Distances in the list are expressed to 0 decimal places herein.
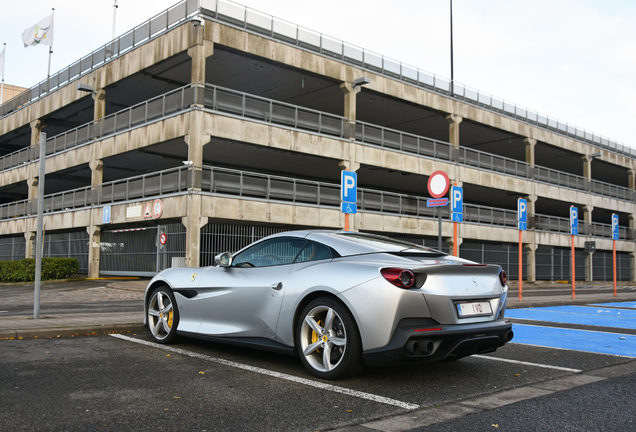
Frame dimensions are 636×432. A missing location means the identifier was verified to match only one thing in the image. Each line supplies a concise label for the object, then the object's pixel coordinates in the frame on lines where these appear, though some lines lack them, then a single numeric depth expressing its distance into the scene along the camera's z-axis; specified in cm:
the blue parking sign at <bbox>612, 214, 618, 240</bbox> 2355
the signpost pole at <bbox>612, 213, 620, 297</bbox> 2355
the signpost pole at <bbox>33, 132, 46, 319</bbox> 902
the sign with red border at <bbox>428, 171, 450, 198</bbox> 1136
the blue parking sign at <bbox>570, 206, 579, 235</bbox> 2023
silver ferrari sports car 476
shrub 2592
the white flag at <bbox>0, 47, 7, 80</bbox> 4229
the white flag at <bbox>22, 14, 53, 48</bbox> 3475
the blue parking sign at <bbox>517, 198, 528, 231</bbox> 1797
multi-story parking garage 2361
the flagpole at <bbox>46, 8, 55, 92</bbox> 3375
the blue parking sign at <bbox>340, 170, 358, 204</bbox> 1297
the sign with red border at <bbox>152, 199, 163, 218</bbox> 2358
